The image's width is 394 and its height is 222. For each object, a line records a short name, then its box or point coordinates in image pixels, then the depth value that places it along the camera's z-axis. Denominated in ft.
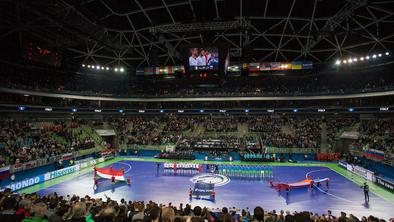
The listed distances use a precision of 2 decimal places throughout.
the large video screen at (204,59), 75.46
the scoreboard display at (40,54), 87.30
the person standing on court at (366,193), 54.78
